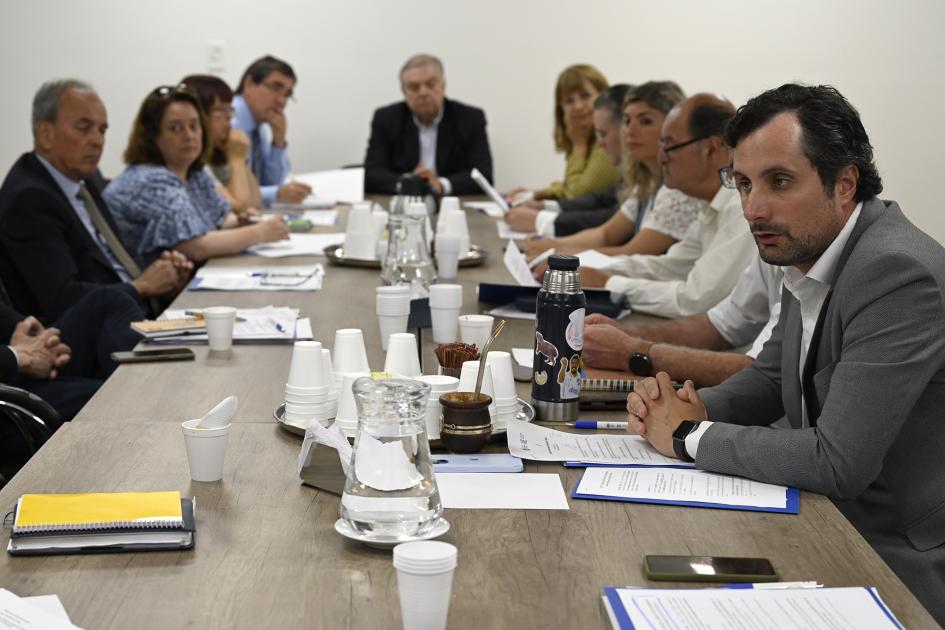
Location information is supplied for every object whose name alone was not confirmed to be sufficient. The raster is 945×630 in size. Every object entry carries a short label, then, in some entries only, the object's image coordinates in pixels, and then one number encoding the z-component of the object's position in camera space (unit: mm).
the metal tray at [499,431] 1722
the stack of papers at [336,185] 5583
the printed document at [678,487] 1482
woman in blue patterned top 3848
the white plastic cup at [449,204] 4000
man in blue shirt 5969
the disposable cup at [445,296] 2332
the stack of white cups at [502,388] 1714
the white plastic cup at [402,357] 1743
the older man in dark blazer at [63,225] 3307
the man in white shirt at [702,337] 2312
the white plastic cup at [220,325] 2324
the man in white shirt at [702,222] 2928
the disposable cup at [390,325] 2303
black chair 2303
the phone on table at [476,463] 1570
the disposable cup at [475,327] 2098
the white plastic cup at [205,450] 1495
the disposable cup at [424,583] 1035
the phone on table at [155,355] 2230
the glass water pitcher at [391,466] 1241
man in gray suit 1563
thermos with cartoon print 1762
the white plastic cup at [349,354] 1812
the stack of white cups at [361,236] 3572
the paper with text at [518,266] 3030
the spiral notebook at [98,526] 1274
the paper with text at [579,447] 1639
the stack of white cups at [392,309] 2291
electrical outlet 6875
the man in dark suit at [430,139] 6324
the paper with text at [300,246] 3826
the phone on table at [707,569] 1225
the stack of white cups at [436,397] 1625
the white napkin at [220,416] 1509
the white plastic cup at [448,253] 3248
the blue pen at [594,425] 1827
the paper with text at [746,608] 1108
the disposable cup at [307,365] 1727
